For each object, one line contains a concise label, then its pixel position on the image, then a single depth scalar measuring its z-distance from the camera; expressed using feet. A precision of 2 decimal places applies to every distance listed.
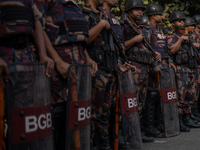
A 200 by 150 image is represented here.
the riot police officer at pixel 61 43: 9.71
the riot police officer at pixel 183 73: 22.31
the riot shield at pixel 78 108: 8.82
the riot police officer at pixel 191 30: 28.27
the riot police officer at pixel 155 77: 19.74
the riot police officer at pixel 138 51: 17.53
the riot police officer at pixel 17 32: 7.77
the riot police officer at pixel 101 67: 13.00
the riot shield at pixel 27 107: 7.14
